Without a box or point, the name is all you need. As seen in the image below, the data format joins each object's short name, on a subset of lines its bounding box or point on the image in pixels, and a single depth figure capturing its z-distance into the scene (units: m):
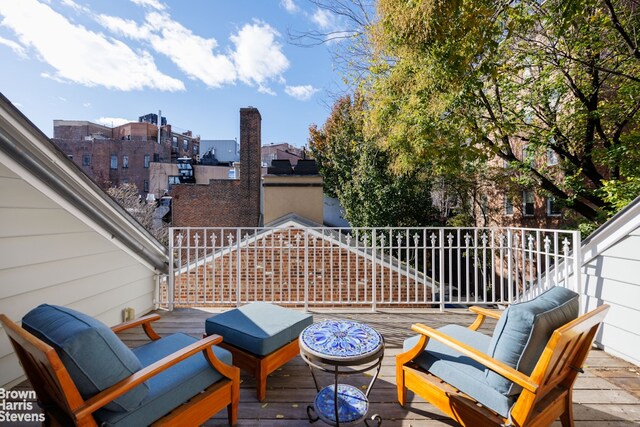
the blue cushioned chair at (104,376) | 1.36
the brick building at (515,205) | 10.09
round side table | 1.87
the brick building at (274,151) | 28.10
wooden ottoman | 2.28
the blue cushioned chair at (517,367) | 1.59
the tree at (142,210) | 16.06
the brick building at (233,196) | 11.45
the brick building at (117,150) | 28.12
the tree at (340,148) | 12.39
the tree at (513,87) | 4.27
